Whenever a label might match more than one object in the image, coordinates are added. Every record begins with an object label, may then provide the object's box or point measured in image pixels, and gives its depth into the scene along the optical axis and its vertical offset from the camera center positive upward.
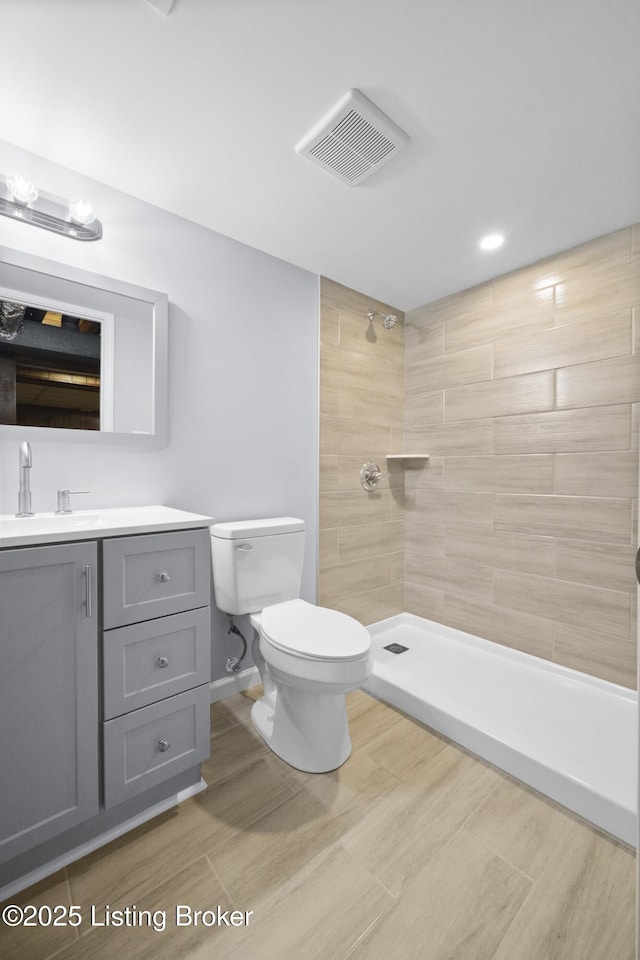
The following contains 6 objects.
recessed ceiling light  2.00 +1.16
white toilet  1.42 -0.59
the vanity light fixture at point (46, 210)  1.41 +0.95
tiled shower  1.96 +0.12
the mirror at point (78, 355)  1.46 +0.47
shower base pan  1.37 -1.04
